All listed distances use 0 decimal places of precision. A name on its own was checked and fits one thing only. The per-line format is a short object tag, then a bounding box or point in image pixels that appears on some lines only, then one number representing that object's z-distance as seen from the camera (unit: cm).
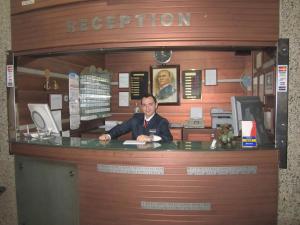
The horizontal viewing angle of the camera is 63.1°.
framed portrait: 535
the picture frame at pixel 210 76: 525
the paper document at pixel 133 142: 289
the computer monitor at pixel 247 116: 279
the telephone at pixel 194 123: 503
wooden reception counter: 252
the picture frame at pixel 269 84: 315
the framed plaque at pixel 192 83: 530
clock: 532
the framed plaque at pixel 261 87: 364
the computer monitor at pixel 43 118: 318
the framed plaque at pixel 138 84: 550
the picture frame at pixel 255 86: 418
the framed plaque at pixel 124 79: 564
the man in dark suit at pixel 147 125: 350
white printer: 492
